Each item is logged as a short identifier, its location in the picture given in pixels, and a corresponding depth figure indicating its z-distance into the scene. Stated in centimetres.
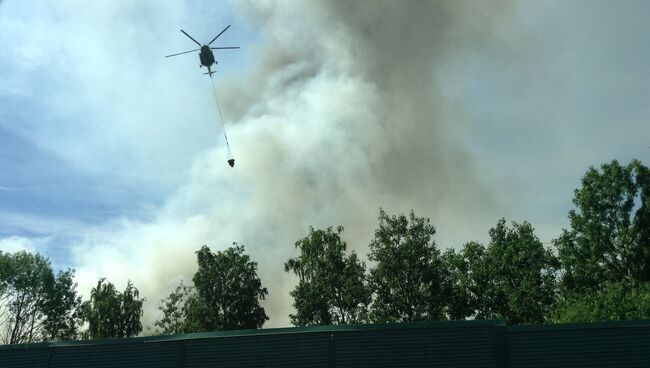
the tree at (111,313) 8712
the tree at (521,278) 6512
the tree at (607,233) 5675
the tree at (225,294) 7556
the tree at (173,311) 8507
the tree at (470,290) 6950
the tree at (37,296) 8194
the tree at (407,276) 6550
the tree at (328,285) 6881
